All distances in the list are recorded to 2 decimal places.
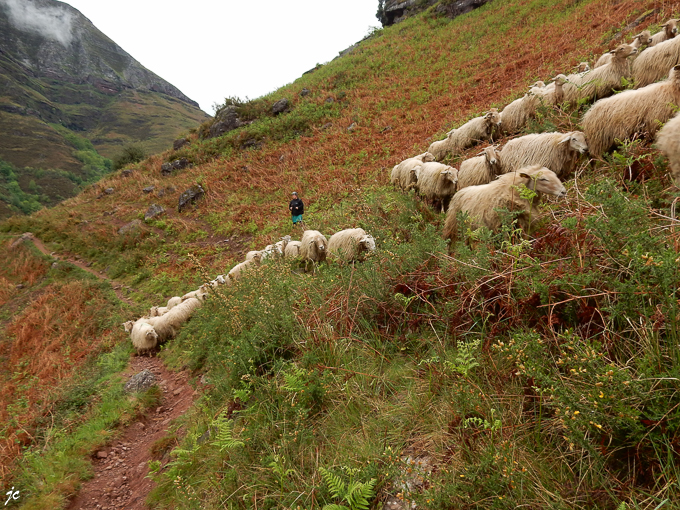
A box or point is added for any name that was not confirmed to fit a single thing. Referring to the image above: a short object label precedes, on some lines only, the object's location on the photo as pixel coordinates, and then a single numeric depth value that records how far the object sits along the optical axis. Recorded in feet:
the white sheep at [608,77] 19.35
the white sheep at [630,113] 12.68
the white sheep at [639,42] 22.23
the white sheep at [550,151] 14.89
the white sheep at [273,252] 21.67
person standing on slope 39.61
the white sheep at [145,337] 25.79
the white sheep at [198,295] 27.95
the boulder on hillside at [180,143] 88.82
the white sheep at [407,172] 24.66
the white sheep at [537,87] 23.61
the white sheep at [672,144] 8.76
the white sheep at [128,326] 29.30
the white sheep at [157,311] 30.27
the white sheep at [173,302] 31.10
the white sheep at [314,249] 23.85
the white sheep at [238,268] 25.70
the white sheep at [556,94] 21.30
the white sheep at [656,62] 17.39
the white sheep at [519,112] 23.08
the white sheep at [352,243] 18.78
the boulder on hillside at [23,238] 58.90
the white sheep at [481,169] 17.46
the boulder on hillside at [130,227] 55.22
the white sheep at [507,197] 12.38
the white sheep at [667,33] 20.36
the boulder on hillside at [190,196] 61.77
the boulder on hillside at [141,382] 19.94
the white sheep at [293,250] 25.93
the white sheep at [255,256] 27.07
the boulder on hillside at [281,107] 81.30
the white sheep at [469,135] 25.21
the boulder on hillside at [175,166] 78.48
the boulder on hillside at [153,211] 59.82
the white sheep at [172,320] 26.66
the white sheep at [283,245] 27.81
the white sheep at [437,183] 20.01
